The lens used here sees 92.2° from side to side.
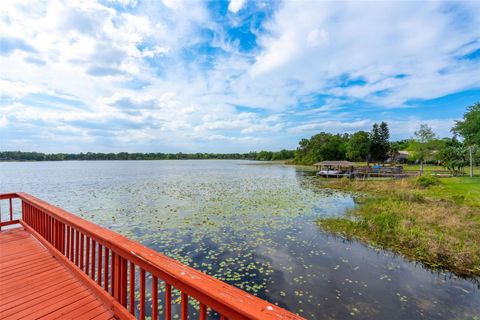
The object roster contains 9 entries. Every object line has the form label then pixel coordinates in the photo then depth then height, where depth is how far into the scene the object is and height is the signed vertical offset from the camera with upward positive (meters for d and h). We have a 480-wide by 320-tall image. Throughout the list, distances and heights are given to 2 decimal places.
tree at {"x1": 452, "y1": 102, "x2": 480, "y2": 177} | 24.08 +2.69
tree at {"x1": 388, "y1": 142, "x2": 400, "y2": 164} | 63.89 -0.28
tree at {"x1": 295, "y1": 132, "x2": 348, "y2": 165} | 69.56 +1.76
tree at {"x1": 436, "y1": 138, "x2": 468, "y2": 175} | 32.39 -0.63
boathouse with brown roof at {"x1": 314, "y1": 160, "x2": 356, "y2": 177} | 35.94 -2.92
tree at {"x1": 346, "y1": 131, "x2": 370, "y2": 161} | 55.62 +1.86
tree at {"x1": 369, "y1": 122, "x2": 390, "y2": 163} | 55.22 +3.19
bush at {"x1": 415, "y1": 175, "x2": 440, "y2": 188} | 21.16 -2.67
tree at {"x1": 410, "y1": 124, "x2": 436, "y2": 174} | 36.66 +1.55
